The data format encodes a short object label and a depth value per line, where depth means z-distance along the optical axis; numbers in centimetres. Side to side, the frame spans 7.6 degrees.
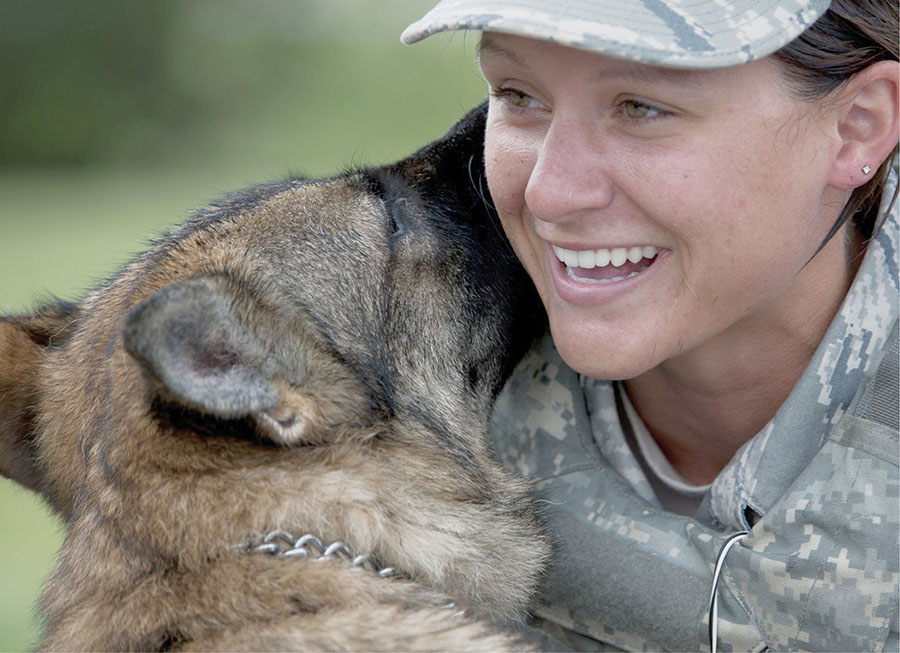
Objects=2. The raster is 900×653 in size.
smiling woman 282
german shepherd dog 280
